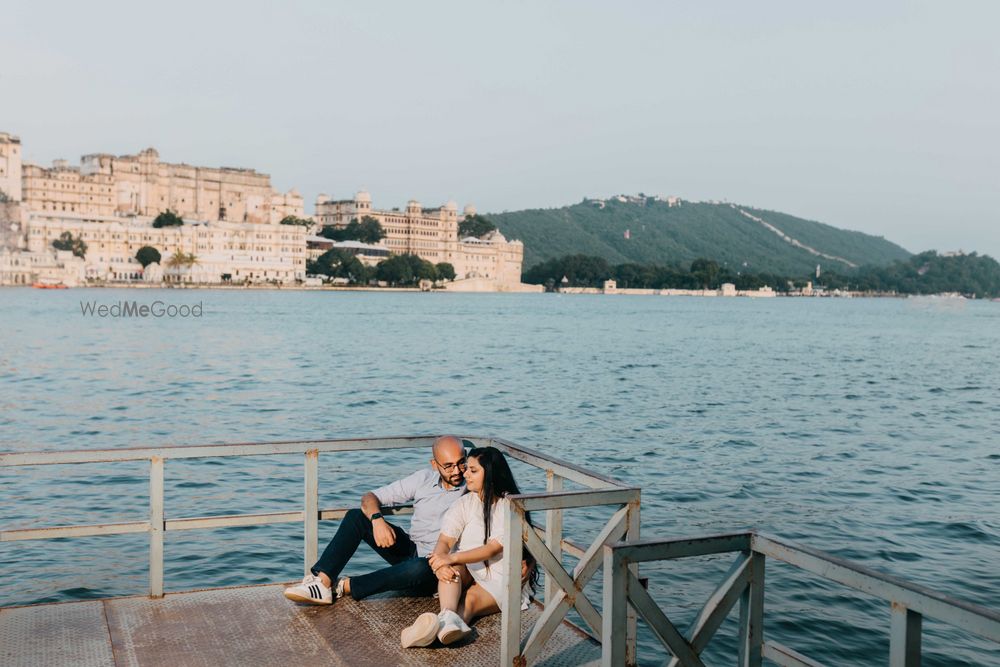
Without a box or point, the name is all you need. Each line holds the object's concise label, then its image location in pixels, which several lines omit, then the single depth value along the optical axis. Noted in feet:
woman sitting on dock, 20.59
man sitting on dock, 23.02
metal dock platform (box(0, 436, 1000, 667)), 15.11
